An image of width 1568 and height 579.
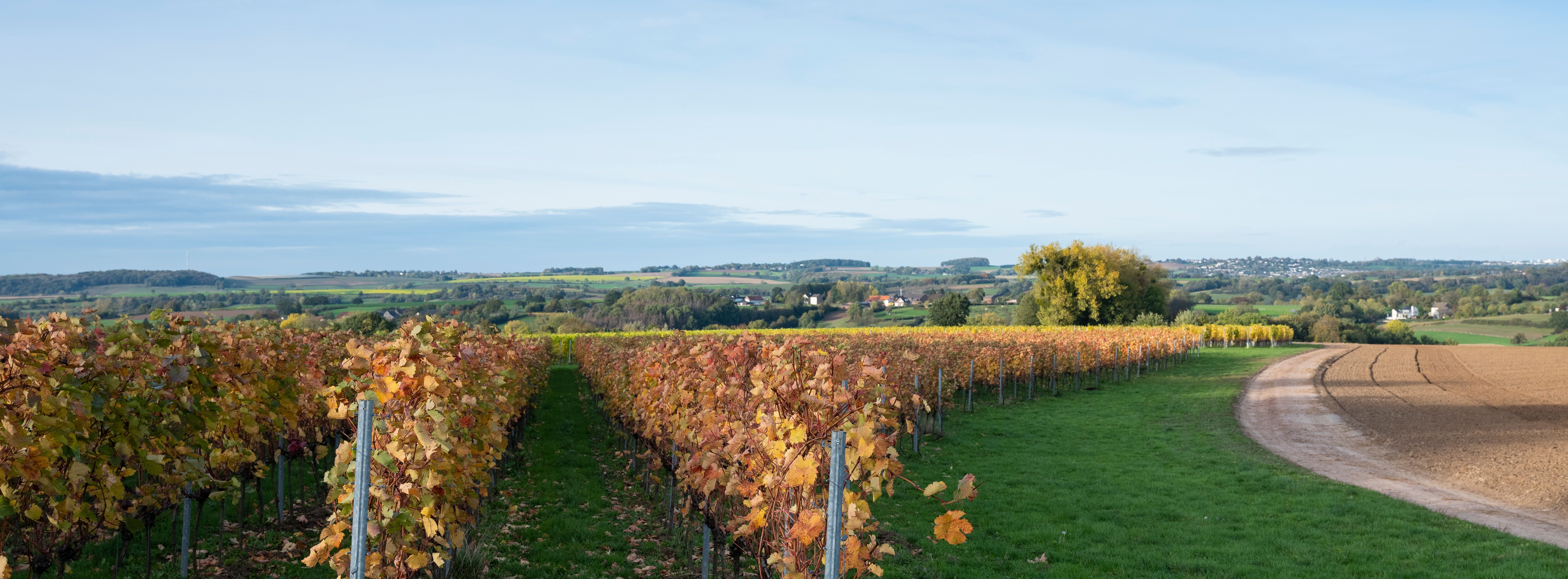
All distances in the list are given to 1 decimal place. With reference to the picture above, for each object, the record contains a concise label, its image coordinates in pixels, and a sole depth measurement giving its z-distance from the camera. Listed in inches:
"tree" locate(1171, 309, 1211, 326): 2492.6
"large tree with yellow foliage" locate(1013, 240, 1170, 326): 2265.0
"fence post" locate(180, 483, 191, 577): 254.7
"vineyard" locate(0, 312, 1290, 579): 175.5
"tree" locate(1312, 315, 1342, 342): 2822.3
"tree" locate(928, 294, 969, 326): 2583.7
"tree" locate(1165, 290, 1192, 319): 3543.3
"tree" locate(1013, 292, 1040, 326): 2488.9
